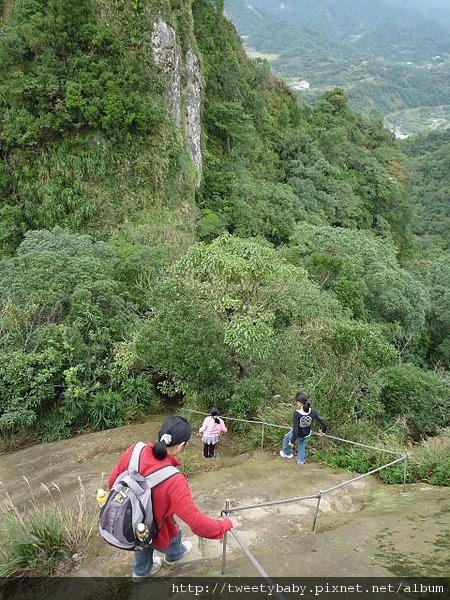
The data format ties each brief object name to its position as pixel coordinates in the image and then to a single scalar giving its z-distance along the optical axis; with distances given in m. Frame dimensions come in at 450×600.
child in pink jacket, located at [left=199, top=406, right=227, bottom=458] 7.81
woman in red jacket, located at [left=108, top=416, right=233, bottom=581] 3.48
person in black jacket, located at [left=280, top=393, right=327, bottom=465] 7.12
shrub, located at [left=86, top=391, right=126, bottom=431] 10.35
